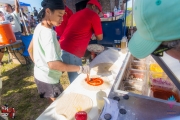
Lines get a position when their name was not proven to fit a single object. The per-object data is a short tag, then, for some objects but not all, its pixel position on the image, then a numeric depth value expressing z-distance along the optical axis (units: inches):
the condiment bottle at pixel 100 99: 40.1
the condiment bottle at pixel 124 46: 88.1
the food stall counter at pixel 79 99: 40.5
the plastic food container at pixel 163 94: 45.2
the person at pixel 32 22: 477.2
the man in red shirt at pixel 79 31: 73.4
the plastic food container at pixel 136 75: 62.1
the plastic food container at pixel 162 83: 47.4
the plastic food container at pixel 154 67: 58.0
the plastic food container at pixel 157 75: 52.9
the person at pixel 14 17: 200.3
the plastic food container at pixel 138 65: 70.1
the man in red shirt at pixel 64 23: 93.3
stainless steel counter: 29.9
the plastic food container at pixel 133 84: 56.6
